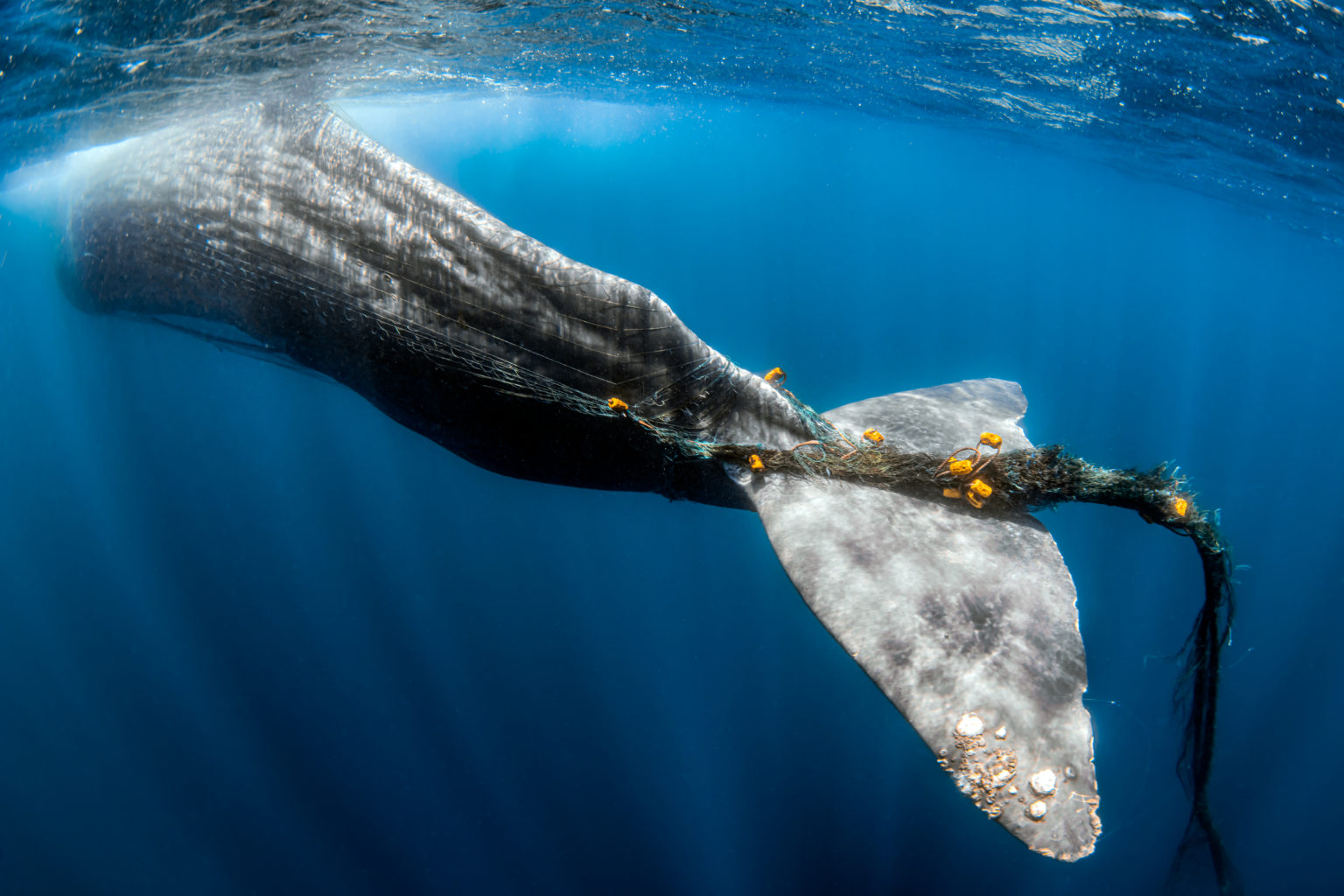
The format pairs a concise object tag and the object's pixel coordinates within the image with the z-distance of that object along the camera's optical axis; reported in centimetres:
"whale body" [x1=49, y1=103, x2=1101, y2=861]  238
